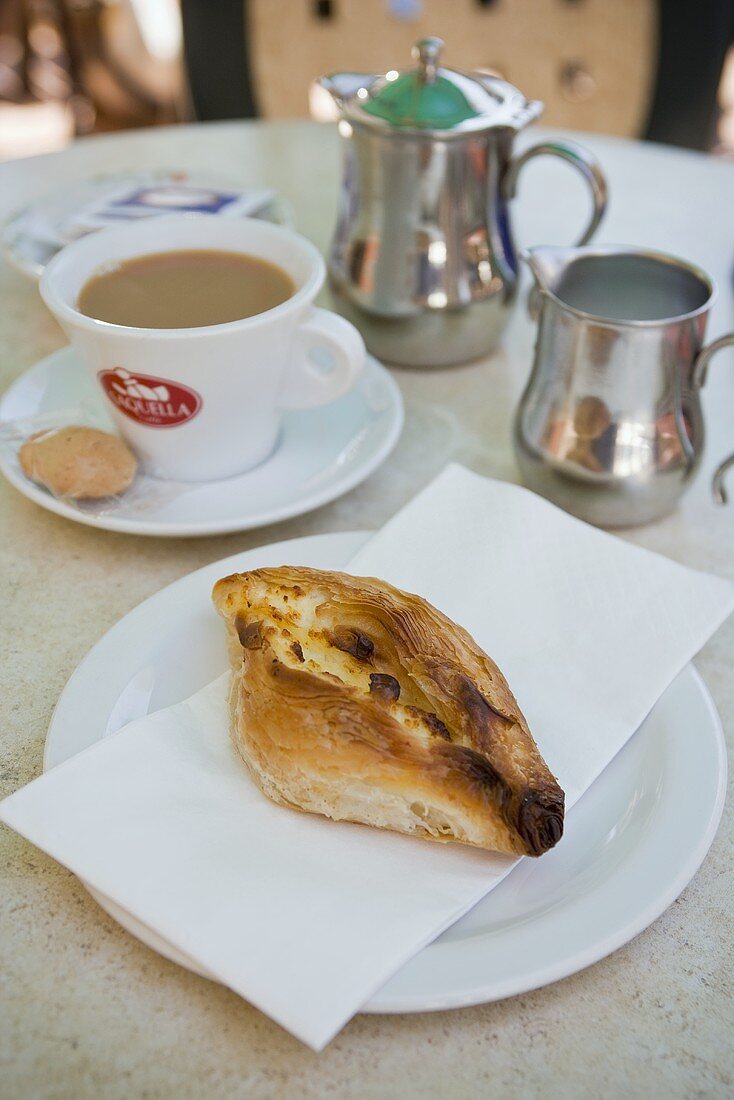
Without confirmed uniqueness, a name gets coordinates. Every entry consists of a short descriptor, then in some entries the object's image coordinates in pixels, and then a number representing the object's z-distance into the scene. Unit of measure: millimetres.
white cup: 703
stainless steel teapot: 809
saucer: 717
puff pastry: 477
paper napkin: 431
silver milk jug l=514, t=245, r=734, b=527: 679
